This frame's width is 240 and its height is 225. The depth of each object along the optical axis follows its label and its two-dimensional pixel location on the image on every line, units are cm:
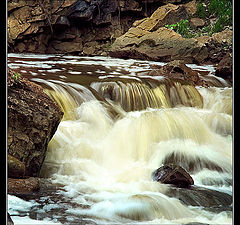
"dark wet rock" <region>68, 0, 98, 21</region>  2726
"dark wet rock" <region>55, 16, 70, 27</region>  2693
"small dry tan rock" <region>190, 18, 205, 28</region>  2417
